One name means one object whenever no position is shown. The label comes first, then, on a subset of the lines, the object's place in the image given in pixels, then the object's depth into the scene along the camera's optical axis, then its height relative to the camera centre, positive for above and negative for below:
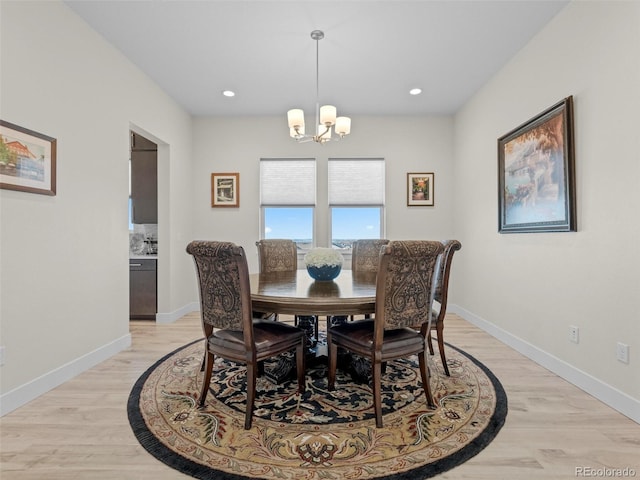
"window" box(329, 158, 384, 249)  4.53 +0.81
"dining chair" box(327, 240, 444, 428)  1.68 -0.39
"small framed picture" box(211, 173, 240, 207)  4.53 +0.74
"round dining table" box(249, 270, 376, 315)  1.74 -0.33
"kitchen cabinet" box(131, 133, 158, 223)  4.12 +0.84
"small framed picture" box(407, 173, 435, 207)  4.50 +0.74
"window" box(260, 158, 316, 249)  4.54 +0.81
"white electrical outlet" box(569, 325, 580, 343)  2.30 -0.71
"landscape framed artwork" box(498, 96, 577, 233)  2.33 +0.56
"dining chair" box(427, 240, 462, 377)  2.40 -0.44
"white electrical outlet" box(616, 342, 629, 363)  1.92 -0.71
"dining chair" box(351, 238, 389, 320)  3.36 -0.16
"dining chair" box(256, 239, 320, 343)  3.27 -0.16
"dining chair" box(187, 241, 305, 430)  1.69 -0.44
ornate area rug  1.46 -1.05
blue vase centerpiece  2.35 -0.18
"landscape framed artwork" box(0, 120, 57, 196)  1.93 +0.54
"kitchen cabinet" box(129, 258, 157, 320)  3.97 -0.59
